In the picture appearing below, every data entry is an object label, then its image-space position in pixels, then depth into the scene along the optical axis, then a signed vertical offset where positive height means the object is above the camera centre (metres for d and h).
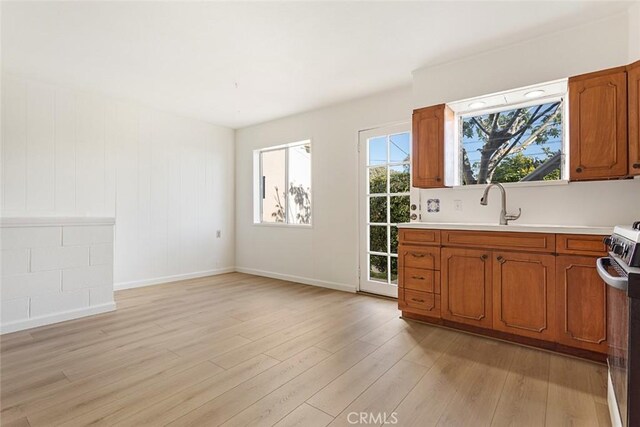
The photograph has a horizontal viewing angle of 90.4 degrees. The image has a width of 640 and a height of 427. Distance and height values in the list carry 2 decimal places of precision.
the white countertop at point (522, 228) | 2.14 -0.09
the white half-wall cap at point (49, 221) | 2.79 -0.05
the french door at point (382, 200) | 3.79 +0.20
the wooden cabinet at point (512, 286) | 2.14 -0.55
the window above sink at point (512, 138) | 2.77 +0.74
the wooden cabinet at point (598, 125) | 2.22 +0.66
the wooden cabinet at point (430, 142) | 3.05 +0.72
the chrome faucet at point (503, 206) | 2.75 +0.09
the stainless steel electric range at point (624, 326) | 1.10 -0.43
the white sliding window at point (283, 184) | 4.98 +0.52
